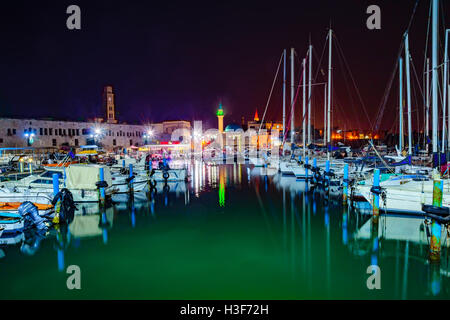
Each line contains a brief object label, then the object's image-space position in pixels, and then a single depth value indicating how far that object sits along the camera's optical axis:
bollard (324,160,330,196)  21.29
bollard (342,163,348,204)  16.74
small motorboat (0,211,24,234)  11.71
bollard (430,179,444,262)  9.02
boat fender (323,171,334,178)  20.91
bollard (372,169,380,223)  13.64
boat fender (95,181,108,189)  16.78
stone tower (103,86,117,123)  93.88
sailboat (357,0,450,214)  11.85
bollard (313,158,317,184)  24.52
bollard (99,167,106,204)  17.05
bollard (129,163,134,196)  21.28
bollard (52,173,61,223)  13.43
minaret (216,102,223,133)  103.19
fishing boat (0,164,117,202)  16.27
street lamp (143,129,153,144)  70.14
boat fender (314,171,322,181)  23.51
